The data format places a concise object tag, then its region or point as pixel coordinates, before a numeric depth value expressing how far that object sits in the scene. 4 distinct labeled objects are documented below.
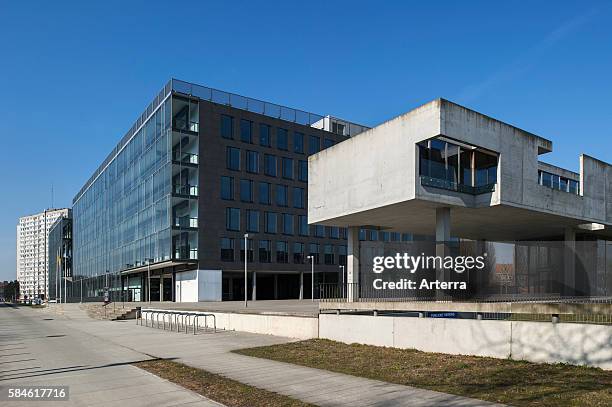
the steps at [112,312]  37.88
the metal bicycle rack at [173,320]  25.12
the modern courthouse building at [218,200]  55.81
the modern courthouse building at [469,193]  16.00
